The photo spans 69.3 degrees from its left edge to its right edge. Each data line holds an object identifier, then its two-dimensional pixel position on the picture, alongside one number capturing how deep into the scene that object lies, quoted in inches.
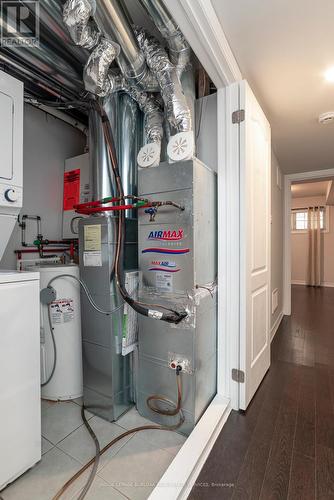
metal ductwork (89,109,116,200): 67.3
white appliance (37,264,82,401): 70.7
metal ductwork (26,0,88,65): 46.7
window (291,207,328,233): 270.8
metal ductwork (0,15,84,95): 56.2
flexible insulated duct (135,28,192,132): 56.3
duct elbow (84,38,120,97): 52.4
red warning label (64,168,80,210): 91.4
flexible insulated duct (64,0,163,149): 45.3
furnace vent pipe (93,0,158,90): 46.6
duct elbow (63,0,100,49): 43.3
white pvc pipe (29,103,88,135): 85.0
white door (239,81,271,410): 63.5
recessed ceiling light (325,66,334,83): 64.1
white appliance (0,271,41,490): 44.6
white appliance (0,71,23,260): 53.3
